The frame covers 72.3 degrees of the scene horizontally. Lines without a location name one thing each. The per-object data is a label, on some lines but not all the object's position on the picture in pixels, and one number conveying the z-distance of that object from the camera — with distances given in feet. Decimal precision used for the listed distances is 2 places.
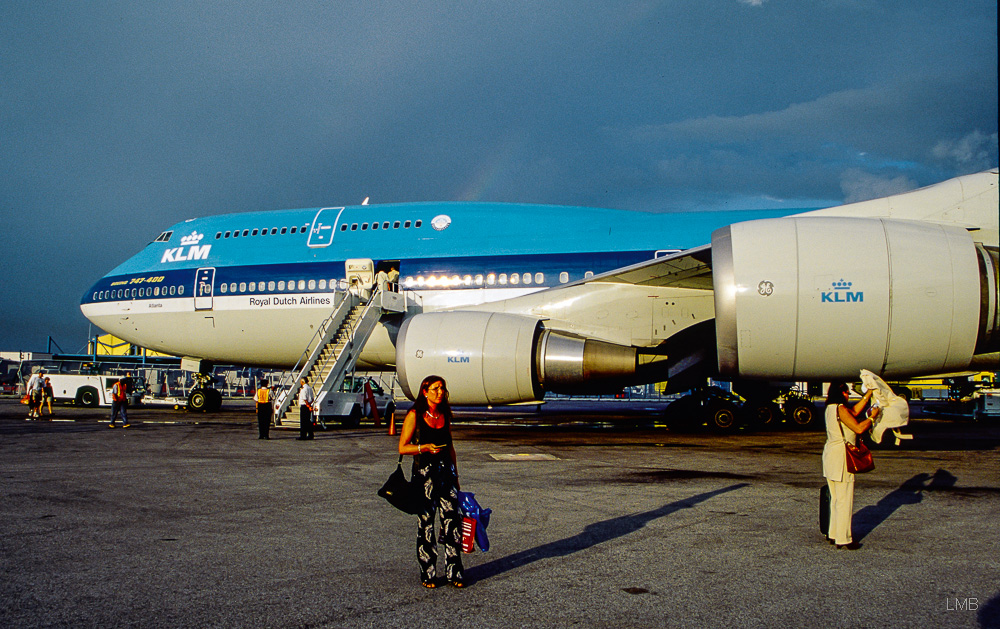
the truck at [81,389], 94.02
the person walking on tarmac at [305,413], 42.65
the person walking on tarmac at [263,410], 43.27
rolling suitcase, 17.20
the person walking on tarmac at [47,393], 68.99
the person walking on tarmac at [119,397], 52.60
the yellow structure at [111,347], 153.89
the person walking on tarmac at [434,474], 14.04
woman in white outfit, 16.70
